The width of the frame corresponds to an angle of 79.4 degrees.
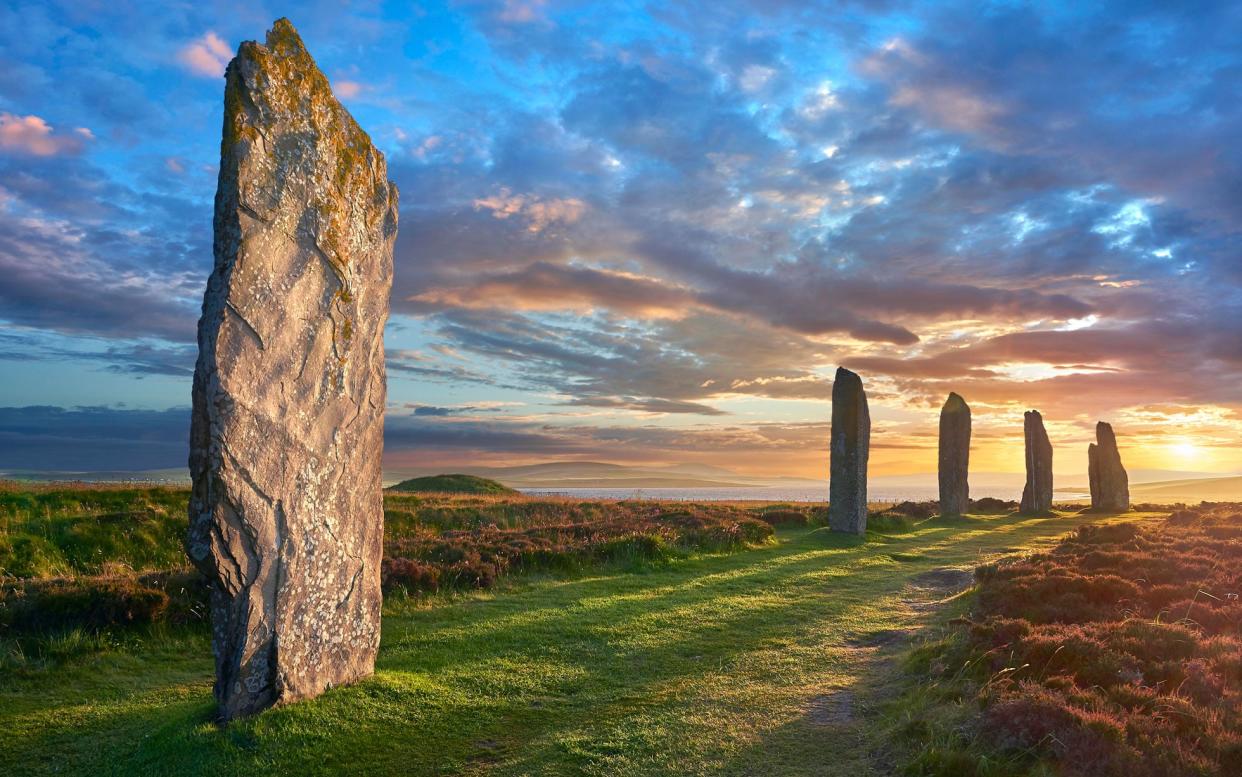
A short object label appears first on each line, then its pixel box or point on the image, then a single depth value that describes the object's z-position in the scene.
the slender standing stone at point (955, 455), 34.47
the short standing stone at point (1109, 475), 38.12
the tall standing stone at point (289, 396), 7.62
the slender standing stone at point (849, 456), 25.34
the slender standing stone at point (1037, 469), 38.22
